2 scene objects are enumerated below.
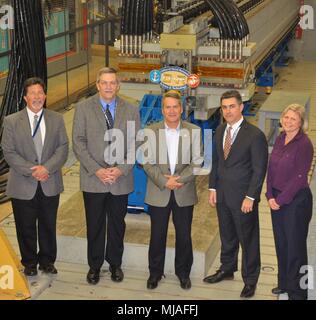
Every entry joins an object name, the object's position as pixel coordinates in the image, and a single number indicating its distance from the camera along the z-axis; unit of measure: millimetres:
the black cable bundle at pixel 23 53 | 6648
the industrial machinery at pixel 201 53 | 7191
